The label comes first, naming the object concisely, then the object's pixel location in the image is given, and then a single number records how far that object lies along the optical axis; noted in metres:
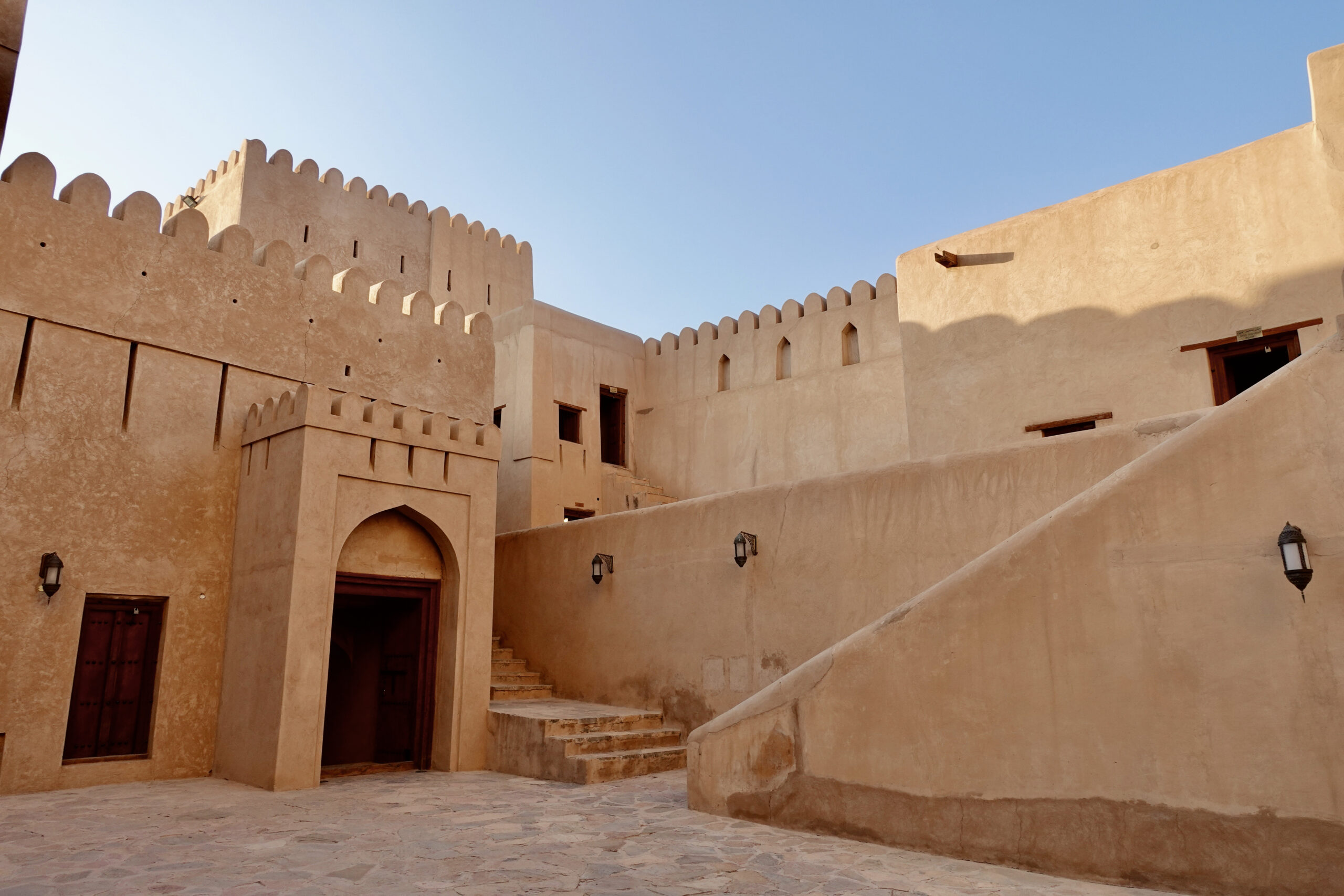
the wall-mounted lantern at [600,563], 10.96
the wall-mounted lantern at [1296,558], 4.38
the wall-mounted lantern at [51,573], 8.34
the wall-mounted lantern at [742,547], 9.28
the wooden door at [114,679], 8.62
